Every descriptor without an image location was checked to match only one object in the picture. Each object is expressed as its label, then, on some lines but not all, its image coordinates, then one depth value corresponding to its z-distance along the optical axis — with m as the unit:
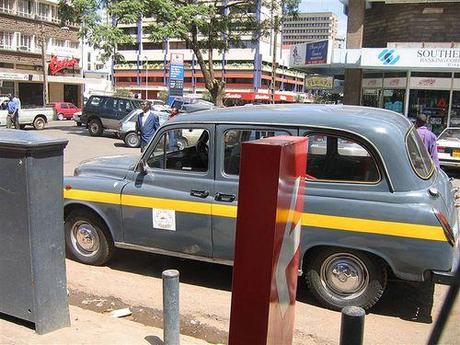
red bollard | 2.14
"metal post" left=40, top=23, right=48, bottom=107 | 50.61
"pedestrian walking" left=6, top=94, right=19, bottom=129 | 24.42
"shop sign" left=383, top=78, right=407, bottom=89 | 20.20
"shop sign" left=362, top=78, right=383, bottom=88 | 21.29
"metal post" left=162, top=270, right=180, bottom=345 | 3.66
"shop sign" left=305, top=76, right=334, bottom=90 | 28.09
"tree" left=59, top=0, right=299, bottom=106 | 21.42
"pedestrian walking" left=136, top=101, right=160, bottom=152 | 12.99
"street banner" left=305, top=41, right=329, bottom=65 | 20.52
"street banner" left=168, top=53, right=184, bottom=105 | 30.23
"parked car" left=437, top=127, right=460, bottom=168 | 13.27
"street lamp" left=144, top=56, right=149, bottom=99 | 105.38
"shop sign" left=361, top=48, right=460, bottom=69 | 18.27
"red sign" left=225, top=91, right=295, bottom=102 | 81.98
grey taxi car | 4.41
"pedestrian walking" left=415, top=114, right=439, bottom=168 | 8.80
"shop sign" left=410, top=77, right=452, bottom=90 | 19.48
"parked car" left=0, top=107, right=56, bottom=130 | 25.77
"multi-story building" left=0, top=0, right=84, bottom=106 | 52.33
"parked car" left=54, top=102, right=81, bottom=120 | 41.91
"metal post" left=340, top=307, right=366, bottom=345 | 2.34
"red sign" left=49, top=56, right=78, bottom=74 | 57.23
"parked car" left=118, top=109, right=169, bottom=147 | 19.44
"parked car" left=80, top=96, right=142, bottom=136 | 23.09
